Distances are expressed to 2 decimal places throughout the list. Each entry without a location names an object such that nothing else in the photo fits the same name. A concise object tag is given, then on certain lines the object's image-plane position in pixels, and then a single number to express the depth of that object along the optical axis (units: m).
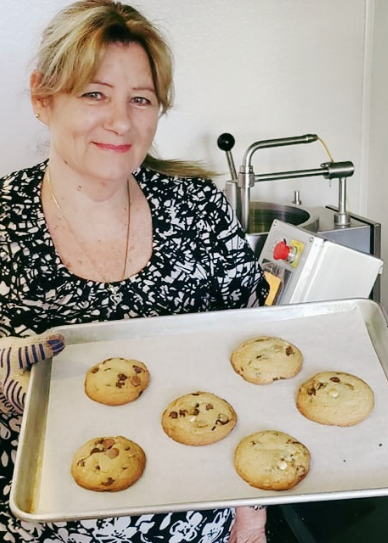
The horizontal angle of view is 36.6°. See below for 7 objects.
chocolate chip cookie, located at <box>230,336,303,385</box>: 1.14
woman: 1.15
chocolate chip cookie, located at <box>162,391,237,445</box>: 1.05
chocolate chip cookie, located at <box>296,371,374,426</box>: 1.05
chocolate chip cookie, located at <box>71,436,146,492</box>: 0.97
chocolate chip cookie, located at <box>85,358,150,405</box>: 1.11
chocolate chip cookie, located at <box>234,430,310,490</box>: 0.95
